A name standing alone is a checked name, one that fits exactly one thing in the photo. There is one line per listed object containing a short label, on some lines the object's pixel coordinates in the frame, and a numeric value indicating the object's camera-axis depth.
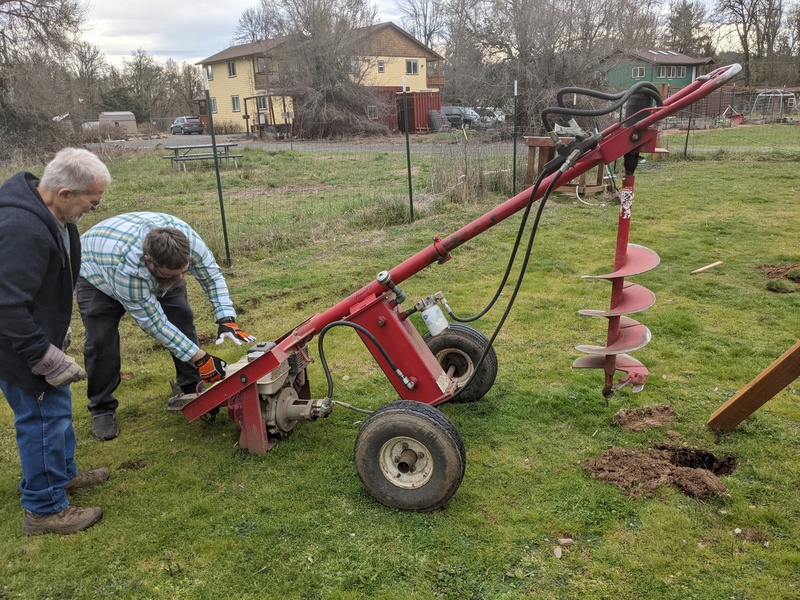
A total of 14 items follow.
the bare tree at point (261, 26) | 38.41
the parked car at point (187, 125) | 43.81
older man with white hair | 2.68
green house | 38.08
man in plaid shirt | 3.45
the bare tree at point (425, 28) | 56.93
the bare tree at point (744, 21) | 44.16
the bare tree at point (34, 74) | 18.28
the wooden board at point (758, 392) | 3.24
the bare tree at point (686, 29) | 47.03
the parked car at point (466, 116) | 25.77
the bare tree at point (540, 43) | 22.30
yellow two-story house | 38.12
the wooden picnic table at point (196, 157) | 16.83
